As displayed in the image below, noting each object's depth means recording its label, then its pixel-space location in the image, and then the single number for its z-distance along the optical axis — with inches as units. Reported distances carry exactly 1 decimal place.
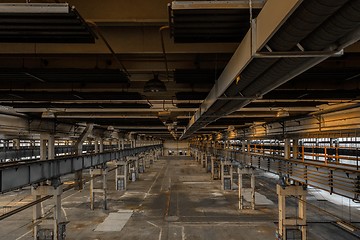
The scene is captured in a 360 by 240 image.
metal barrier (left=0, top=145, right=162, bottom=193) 423.8
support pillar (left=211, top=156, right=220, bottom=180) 1742.1
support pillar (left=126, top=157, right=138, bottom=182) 1674.7
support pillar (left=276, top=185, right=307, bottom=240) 607.5
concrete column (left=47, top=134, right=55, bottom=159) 796.6
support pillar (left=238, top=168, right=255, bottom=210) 1001.5
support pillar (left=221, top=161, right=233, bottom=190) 1381.6
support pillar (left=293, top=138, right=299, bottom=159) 763.5
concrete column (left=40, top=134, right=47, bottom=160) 766.4
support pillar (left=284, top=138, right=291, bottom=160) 729.3
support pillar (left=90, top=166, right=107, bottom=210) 1031.7
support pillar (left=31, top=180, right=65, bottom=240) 600.4
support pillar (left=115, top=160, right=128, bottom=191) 1419.4
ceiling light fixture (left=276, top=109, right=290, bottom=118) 686.8
